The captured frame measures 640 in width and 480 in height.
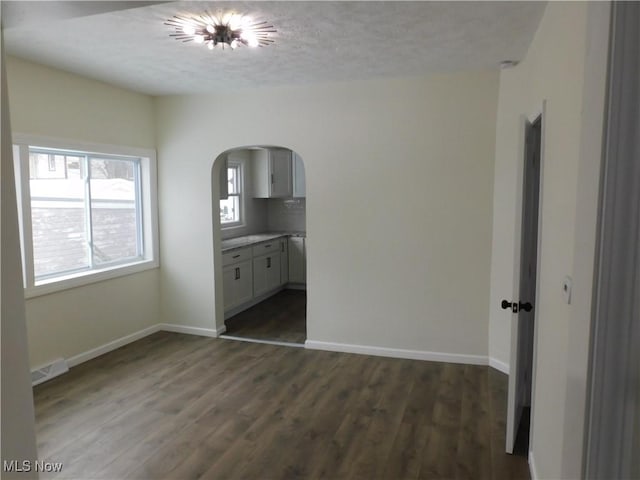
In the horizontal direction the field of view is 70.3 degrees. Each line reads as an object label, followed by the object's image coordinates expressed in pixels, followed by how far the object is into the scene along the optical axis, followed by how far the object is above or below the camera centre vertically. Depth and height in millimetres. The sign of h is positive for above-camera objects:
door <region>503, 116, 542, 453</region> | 2607 -523
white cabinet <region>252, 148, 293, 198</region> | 7027 +450
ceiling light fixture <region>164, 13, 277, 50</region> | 2691 +1080
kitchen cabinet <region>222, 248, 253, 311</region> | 5461 -949
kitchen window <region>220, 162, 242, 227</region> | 6885 +46
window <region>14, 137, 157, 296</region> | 3701 -116
